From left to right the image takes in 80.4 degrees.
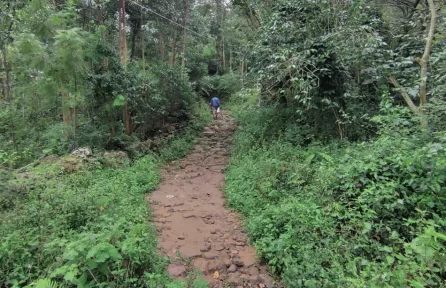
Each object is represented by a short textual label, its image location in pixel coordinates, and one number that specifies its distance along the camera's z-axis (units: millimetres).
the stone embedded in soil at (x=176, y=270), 3346
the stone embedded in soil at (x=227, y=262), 3631
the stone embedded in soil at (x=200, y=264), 3518
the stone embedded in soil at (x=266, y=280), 3222
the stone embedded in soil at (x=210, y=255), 3798
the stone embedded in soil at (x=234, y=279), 3281
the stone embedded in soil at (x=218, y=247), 4030
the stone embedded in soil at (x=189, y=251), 3808
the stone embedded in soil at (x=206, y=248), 3979
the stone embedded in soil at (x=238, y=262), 3633
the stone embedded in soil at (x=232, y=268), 3504
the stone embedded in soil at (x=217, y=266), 3540
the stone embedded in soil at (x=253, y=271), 3442
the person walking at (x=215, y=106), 14237
